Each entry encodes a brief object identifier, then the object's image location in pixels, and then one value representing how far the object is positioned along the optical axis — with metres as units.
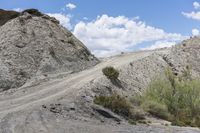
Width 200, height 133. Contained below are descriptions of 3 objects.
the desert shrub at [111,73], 16.59
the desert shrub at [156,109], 13.99
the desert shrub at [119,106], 13.00
